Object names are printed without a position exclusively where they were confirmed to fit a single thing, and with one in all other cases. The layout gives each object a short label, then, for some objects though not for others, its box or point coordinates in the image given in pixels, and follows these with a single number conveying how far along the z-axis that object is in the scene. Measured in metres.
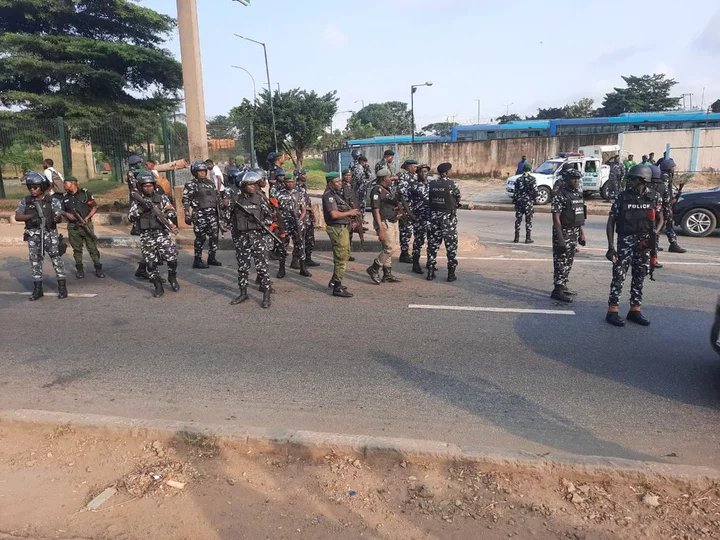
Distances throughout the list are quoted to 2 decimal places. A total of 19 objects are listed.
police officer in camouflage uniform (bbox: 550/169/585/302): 6.59
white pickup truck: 20.83
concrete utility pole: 12.38
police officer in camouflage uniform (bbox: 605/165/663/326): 5.72
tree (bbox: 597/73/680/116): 56.31
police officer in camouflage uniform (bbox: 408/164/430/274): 8.43
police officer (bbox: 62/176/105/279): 8.27
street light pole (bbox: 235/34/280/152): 29.79
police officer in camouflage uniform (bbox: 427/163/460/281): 7.60
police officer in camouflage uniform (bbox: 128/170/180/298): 7.45
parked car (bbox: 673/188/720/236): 11.57
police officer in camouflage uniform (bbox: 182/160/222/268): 8.95
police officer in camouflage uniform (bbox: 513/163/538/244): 10.83
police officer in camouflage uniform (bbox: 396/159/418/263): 8.73
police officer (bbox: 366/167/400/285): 7.61
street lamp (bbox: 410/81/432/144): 33.81
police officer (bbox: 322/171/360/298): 7.13
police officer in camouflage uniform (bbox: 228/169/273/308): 6.82
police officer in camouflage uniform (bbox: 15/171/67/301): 7.17
